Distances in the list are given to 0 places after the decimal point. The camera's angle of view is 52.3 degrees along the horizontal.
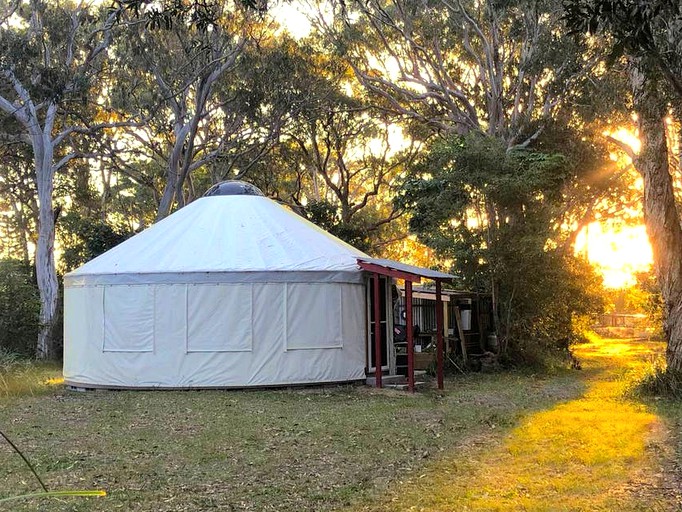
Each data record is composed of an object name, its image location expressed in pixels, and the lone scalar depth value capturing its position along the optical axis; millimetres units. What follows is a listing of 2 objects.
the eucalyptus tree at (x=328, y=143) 17234
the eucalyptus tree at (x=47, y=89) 12750
